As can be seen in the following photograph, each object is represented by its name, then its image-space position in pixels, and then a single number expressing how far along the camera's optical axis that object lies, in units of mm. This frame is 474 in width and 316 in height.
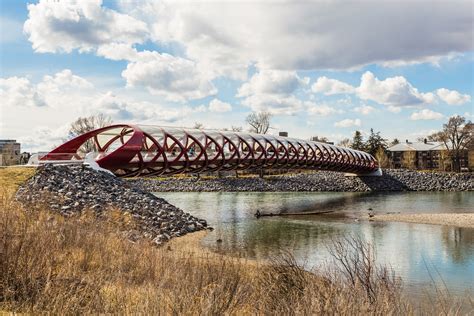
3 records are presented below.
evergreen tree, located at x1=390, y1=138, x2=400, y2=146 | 132875
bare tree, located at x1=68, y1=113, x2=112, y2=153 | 85062
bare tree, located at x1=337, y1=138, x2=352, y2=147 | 125525
